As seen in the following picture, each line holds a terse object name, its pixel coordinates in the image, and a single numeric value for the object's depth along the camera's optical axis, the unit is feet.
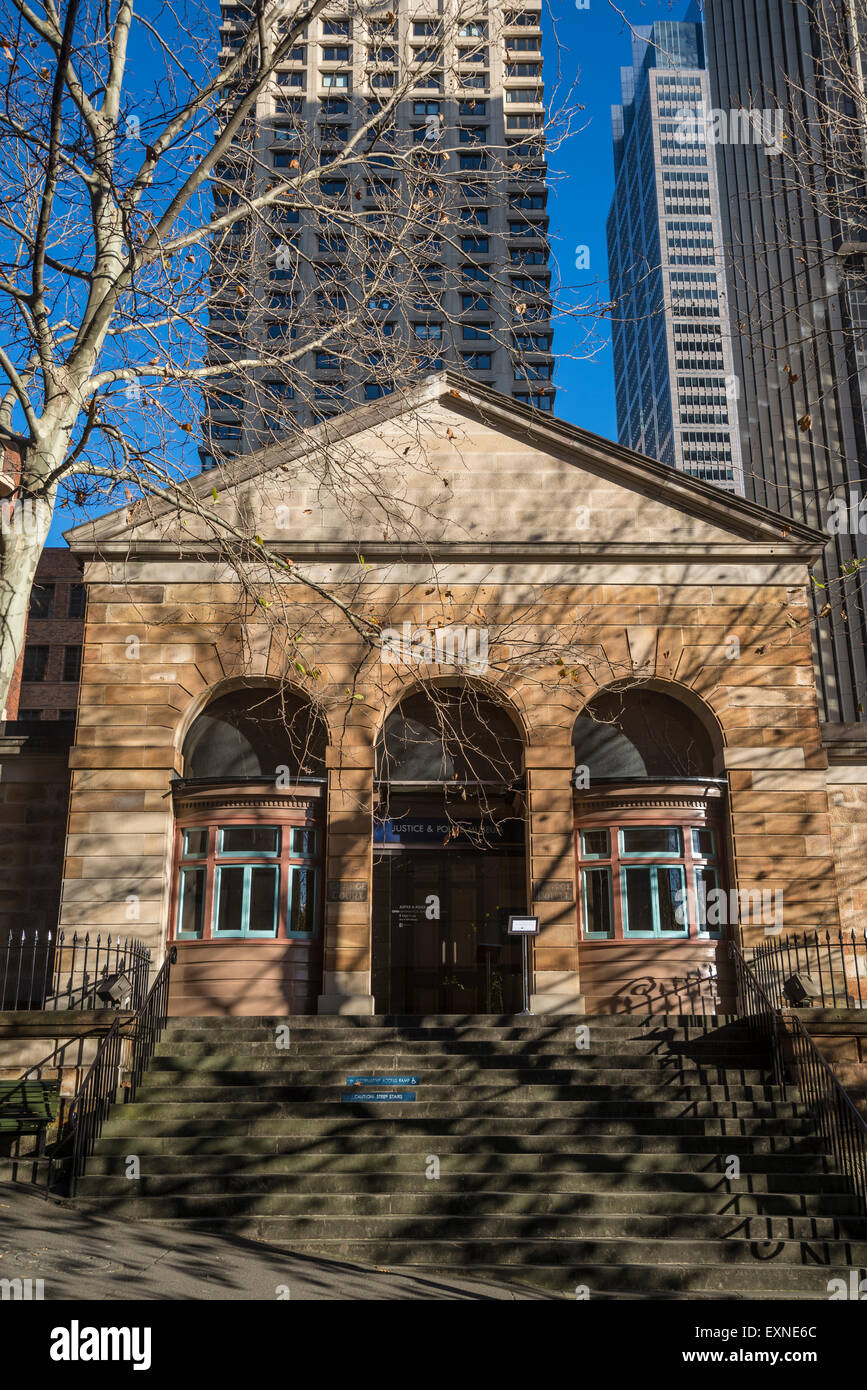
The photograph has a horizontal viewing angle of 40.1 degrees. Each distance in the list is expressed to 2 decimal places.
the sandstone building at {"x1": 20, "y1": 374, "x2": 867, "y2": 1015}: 59.93
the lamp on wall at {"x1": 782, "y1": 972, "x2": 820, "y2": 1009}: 50.37
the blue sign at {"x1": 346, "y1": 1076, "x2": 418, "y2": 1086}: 47.40
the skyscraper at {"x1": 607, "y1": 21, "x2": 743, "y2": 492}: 549.13
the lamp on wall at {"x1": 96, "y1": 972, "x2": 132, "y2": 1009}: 49.24
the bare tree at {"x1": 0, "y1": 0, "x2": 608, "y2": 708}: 31.86
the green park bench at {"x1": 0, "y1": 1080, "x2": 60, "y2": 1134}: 43.19
